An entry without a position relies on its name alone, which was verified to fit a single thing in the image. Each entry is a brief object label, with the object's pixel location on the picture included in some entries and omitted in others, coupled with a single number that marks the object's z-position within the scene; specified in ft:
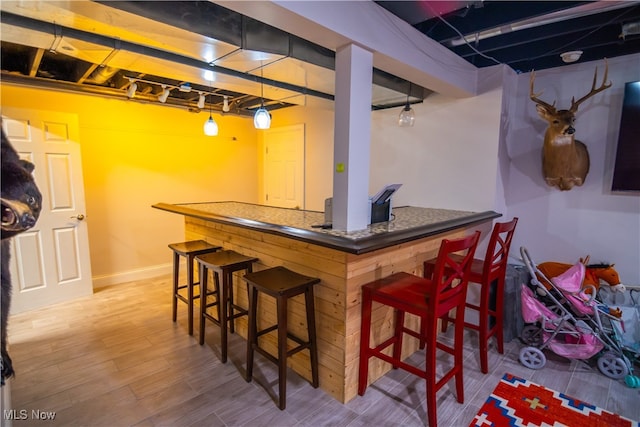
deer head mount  8.62
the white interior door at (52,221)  10.46
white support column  6.33
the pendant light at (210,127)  10.73
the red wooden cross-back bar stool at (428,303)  5.60
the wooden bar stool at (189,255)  9.02
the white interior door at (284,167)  15.56
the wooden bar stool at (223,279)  7.80
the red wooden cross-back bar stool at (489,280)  7.22
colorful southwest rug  6.05
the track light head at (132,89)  10.06
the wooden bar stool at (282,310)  6.27
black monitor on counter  7.80
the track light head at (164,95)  10.62
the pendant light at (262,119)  8.89
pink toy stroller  7.43
